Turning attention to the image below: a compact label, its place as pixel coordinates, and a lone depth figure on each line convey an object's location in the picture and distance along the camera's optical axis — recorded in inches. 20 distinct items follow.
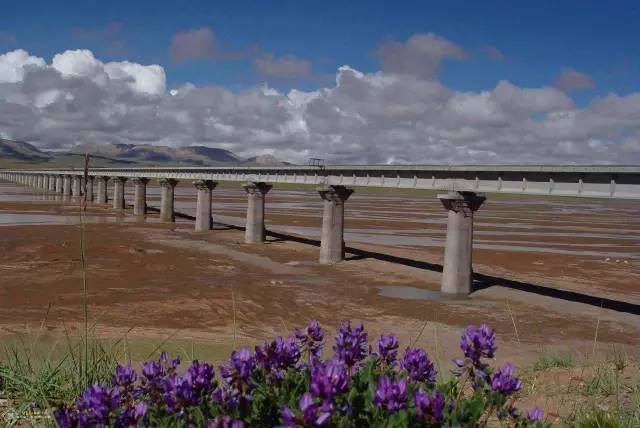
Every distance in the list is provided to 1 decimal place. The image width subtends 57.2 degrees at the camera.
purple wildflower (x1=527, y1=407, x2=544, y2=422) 116.0
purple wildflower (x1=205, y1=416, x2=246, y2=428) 92.0
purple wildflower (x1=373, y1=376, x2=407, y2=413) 103.5
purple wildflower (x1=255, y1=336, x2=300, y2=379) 123.5
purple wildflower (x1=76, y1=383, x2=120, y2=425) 104.2
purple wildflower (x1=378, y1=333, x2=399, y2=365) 143.2
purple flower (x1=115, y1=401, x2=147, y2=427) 105.1
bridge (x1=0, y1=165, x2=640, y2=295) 853.8
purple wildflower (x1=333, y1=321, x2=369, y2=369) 131.1
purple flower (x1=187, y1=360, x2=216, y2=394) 113.6
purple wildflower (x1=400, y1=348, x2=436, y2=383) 133.3
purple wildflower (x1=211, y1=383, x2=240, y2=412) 109.2
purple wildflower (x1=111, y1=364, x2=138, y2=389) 124.5
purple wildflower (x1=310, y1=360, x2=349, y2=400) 95.5
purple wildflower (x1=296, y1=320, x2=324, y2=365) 140.5
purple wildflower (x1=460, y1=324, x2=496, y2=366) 132.0
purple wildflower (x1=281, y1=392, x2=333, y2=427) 86.7
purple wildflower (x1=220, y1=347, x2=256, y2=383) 110.1
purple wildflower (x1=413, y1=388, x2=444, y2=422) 100.1
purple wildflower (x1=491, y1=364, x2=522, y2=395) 121.5
